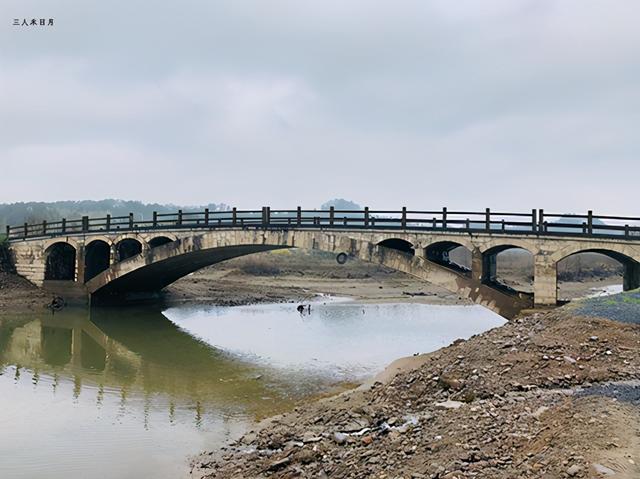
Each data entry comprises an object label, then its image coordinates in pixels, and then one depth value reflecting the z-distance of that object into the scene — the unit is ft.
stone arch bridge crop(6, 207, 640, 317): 74.28
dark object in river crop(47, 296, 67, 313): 123.00
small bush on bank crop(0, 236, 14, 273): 135.54
